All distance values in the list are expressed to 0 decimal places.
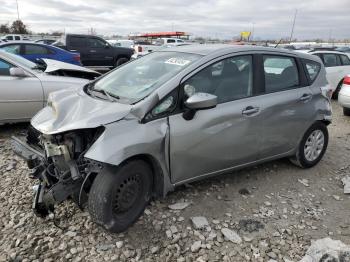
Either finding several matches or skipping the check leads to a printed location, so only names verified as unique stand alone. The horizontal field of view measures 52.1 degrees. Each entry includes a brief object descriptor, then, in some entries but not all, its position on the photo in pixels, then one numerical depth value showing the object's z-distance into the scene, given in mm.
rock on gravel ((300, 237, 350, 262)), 2781
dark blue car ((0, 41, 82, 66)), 11336
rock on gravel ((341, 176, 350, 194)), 4254
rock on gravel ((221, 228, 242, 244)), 3193
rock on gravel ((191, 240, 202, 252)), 3051
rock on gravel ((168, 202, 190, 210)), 3621
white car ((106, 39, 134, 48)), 27172
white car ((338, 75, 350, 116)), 7930
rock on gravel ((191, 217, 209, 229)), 3344
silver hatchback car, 2965
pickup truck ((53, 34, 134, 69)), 15188
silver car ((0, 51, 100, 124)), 5527
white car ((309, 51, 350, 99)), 10422
